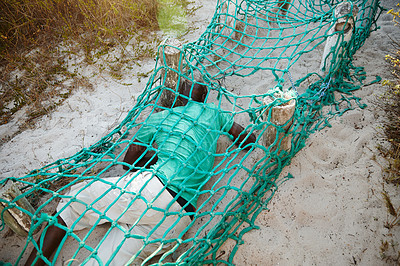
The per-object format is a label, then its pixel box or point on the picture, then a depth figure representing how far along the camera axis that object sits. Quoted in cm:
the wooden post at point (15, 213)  132
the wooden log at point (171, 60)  188
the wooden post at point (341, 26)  189
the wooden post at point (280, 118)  140
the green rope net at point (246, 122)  137
